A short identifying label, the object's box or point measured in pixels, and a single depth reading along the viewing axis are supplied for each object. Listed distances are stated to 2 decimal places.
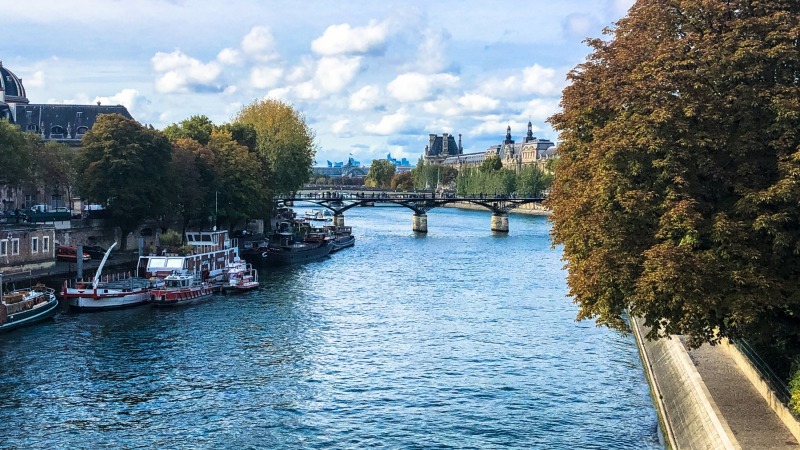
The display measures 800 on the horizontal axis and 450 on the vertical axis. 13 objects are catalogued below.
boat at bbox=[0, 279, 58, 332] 51.06
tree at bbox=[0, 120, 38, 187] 77.19
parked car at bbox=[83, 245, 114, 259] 77.19
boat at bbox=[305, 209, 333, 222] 155.75
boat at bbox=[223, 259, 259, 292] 71.50
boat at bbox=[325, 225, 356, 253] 115.10
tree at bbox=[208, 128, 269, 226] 96.38
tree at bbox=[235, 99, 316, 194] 126.12
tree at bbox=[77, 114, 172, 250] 78.81
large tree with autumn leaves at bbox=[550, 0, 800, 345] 28.78
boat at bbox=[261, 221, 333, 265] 95.94
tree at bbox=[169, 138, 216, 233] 86.84
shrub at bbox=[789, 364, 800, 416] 25.70
